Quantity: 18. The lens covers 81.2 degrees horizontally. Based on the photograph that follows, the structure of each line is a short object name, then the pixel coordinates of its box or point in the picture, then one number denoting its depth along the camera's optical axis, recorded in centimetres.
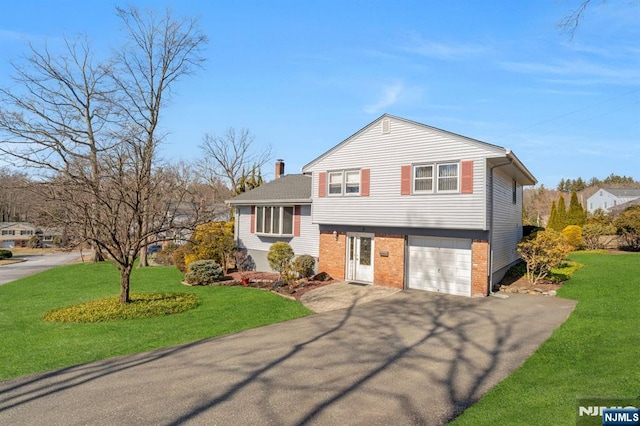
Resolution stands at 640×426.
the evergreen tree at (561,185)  10064
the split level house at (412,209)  1334
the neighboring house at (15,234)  6525
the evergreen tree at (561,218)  3309
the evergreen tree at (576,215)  3247
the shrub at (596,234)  2592
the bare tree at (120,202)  1178
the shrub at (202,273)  1800
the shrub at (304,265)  1738
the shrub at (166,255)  2878
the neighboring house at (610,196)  6885
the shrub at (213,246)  2062
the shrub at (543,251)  1438
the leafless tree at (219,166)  4856
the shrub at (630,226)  2352
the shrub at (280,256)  1777
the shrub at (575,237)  2664
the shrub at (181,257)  2169
